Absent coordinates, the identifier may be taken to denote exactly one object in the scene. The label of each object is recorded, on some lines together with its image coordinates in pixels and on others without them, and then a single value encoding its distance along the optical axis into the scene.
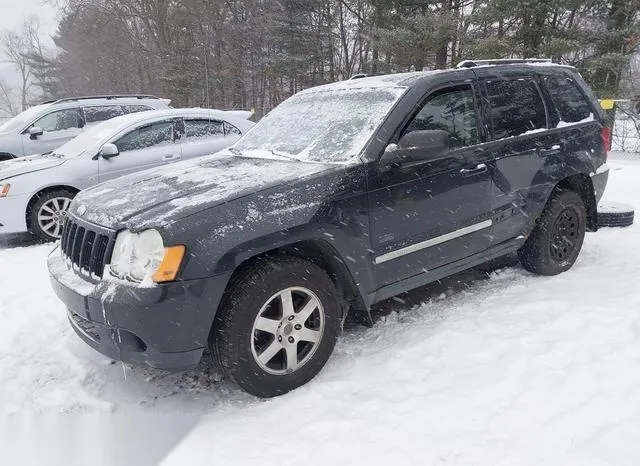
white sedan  6.54
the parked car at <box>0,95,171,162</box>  9.65
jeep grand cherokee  2.67
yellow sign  11.98
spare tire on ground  5.93
